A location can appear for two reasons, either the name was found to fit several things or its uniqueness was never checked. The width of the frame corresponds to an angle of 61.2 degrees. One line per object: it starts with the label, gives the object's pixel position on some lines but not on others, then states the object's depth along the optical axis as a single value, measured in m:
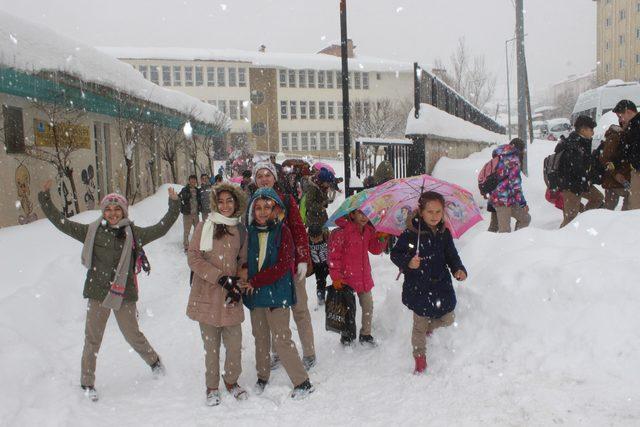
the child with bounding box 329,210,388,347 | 5.27
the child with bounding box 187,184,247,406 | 4.23
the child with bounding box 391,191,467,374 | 4.40
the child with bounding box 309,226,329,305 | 6.45
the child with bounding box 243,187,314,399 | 4.33
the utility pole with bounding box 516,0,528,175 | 13.89
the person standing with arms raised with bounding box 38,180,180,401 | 4.50
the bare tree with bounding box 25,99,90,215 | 10.16
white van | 19.70
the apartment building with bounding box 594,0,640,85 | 62.25
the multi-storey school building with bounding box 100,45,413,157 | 51.62
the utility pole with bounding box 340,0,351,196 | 10.06
